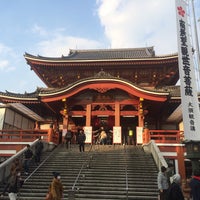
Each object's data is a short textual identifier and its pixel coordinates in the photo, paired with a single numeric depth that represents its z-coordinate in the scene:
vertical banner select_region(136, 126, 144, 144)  19.08
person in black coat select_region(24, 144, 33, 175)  13.33
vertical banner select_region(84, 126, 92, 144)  19.44
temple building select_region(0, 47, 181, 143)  20.06
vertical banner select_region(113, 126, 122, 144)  19.08
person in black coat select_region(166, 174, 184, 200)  5.74
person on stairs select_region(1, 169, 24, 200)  9.90
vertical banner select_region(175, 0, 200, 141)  12.52
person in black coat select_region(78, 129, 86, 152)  16.81
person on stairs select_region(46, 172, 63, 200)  8.38
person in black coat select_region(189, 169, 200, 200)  5.60
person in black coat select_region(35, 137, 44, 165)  14.82
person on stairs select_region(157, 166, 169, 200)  8.92
